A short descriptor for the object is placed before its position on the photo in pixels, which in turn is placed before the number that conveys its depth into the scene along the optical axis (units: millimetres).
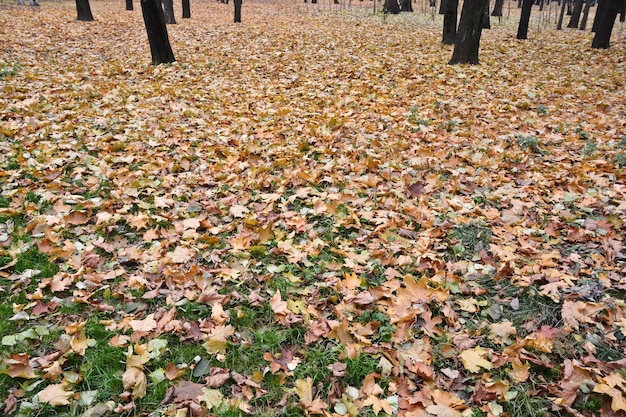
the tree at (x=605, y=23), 10562
